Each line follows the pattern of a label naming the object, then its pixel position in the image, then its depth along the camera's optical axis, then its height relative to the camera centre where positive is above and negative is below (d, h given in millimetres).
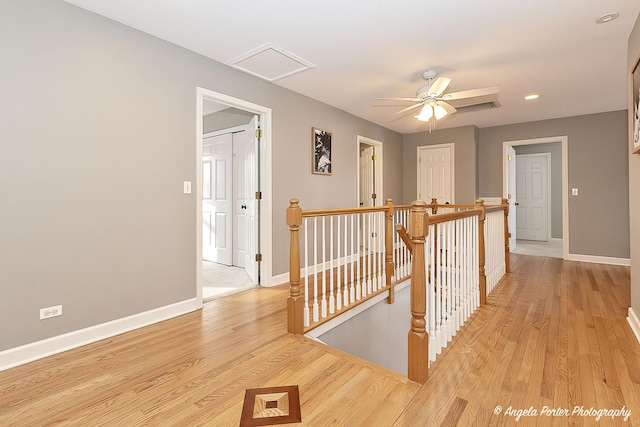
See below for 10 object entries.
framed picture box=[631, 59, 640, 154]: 2266 +783
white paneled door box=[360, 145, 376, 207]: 5910 +689
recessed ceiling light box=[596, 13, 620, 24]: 2379 +1491
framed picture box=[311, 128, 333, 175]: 4270 +853
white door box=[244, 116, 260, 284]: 3723 +212
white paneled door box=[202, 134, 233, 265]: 4879 +220
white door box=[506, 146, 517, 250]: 5965 +412
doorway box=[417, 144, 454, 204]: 6137 +785
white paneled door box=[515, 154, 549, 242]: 7535 +371
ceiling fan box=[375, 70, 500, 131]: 3119 +1201
